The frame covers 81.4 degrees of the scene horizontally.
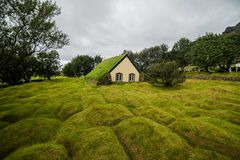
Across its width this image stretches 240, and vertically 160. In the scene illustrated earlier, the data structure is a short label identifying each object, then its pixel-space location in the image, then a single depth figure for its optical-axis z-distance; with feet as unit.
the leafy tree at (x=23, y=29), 43.16
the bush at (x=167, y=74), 91.30
